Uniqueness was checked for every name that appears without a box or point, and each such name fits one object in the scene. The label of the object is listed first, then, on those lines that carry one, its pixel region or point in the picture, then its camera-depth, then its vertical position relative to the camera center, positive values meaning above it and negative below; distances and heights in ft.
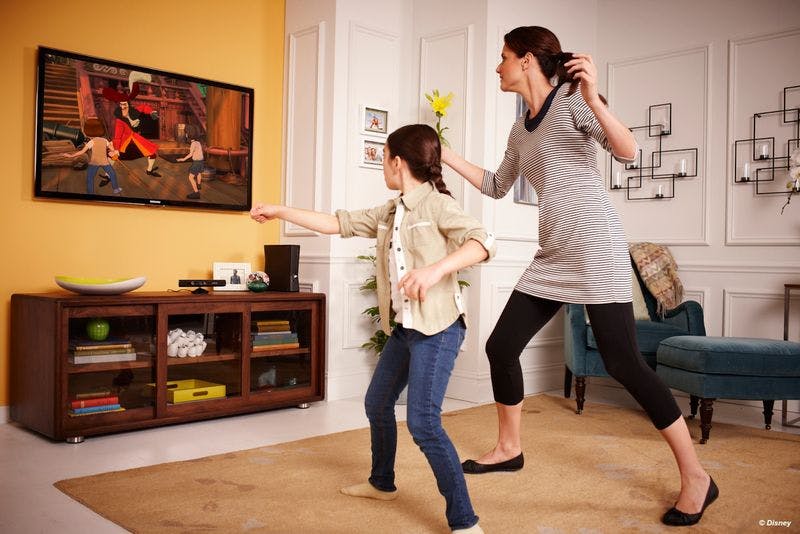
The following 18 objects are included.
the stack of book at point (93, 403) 10.35 -2.17
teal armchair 12.98 -1.38
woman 7.26 +0.29
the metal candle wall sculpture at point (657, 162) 15.37 +2.25
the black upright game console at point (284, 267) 13.20 -0.17
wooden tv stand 10.30 -1.65
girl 6.23 -0.19
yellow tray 11.43 -2.16
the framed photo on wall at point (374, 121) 14.47 +2.82
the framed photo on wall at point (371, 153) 14.46 +2.15
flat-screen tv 11.59 +2.08
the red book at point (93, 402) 10.37 -2.15
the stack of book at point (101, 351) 10.37 -1.42
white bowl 10.68 -0.46
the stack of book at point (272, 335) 12.48 -1.36
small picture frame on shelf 13.23 -0.32
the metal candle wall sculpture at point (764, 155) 14.03 +2.23
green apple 10.53 -1.09
